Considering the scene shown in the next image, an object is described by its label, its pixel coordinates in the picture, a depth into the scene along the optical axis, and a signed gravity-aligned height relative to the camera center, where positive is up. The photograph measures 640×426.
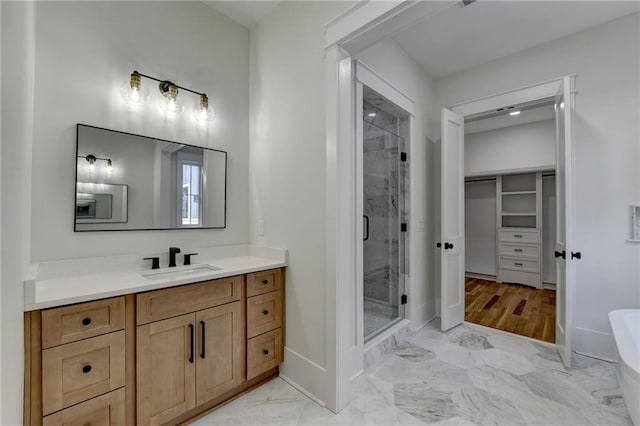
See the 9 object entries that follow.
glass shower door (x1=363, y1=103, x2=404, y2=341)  3.02 -0.05
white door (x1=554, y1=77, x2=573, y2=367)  2.23 -0.06
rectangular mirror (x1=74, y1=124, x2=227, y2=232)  1.70 +0.22
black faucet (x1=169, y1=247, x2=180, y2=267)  1.96 -0.29
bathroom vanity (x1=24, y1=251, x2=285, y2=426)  1.18 -0.71
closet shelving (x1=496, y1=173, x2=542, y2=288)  4.59 -0.22
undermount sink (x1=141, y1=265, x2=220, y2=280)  1.72 -0.39
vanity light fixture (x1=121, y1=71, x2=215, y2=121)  1.84 +0.85
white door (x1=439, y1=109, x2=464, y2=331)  2.96 -0.05
